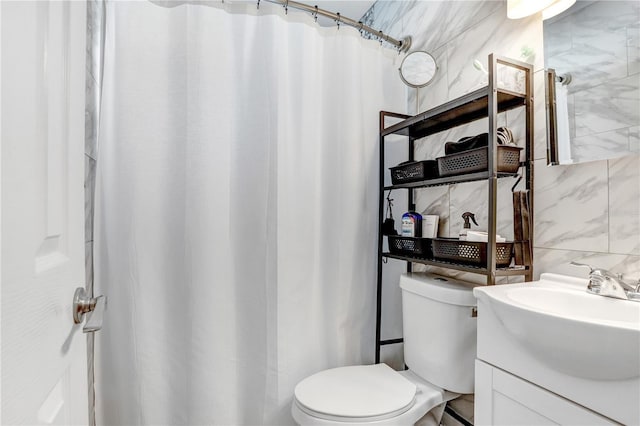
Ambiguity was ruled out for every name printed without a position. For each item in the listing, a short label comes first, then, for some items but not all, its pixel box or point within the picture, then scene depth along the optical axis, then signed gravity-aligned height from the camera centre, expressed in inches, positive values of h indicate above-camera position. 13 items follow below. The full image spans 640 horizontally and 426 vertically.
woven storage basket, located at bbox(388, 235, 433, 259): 56.9 -4.8
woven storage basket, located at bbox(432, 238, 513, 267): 45.6 -4.6
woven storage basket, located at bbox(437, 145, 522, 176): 45.1 +8.2
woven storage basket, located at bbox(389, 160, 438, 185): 57.3 +8.4
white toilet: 47.2 -25.9
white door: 13.9 +0.6
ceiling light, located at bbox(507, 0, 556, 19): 44.4 +28.4
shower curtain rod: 60.2 +37.9
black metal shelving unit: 44.0 +15.5
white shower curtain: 52.7 +1.3
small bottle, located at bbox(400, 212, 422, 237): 62.6 -1.0
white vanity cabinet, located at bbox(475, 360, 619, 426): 30.2 -18.3
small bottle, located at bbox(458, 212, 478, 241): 51.1 -0.8
